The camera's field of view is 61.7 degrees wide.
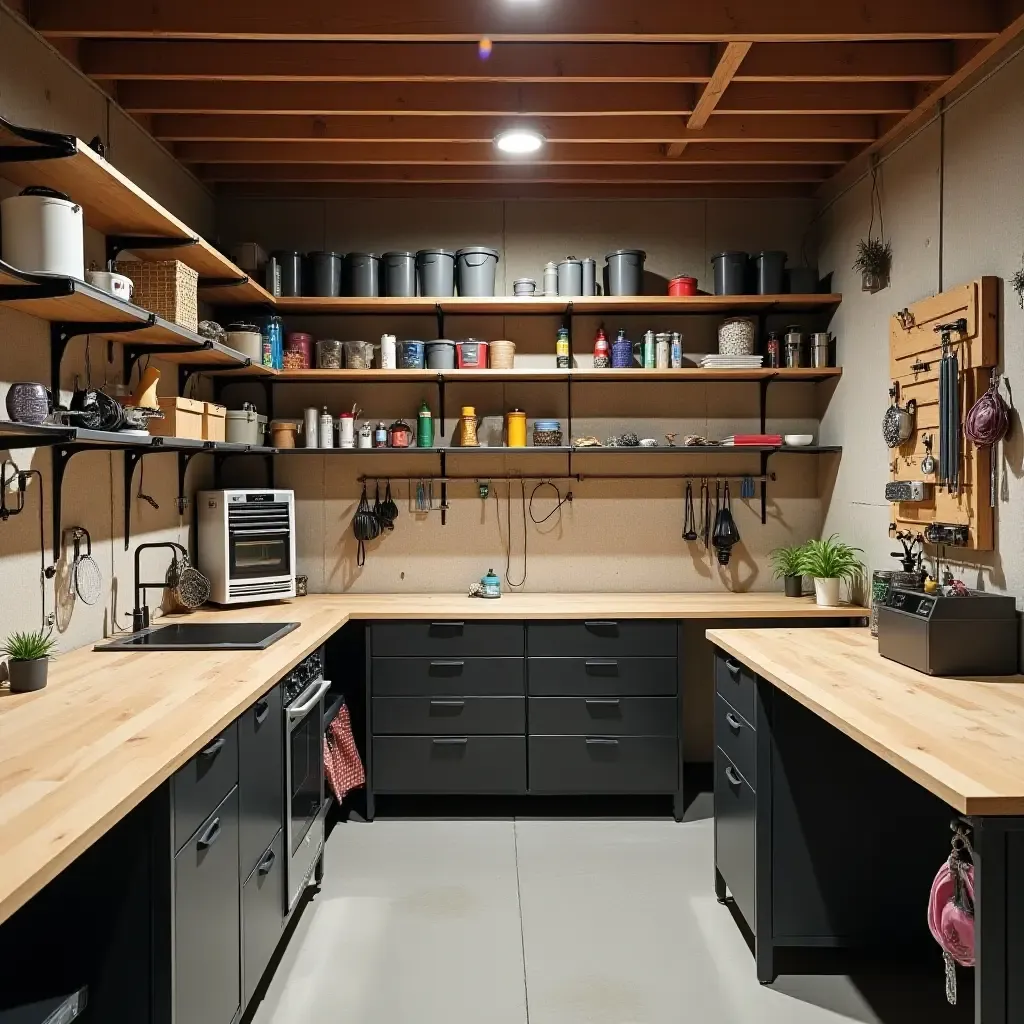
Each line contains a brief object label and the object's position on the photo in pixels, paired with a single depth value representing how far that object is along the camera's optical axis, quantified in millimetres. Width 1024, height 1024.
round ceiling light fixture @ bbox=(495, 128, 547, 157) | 3365
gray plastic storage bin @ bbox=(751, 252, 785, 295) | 4039
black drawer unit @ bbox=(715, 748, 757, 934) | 2604
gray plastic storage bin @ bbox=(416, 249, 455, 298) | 4043
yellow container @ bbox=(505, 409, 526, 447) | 4137
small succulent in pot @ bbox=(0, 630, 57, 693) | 2211
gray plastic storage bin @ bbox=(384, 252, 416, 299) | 4040
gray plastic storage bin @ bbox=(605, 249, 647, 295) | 4031
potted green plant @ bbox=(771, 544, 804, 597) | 4031
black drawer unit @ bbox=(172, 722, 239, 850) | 1771
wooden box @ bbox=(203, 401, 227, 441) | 3314
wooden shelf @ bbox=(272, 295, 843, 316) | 3961
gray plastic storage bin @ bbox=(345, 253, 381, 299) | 4043
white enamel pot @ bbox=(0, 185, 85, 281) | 2127
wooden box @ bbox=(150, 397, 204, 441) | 3029
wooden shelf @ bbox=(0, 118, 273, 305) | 2131
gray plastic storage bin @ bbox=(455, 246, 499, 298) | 4055
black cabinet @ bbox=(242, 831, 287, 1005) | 2201
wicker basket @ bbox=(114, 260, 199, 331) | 2830
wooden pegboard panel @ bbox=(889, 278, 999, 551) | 2717
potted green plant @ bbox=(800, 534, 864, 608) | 3717
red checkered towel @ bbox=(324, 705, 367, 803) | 3322
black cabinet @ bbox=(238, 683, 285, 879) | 2229
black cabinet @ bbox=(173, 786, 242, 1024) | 1742
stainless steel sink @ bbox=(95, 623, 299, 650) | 2785
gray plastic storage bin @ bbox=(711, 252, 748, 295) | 4062
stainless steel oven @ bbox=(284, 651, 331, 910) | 2656
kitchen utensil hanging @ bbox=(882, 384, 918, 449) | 3164
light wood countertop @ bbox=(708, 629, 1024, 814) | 1543
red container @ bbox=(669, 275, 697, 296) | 4043
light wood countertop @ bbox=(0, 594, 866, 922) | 1318
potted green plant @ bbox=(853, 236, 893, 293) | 3496
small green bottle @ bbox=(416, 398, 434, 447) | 4145
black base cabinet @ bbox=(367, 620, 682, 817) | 3721
